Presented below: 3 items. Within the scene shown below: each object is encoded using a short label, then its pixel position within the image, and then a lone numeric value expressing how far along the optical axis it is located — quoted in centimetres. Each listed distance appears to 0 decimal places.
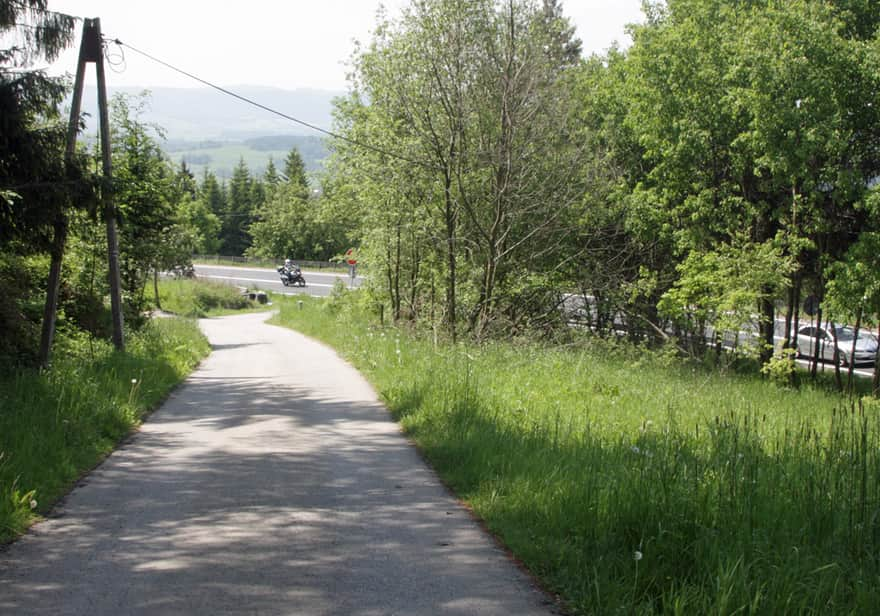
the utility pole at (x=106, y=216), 1221
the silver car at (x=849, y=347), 3057
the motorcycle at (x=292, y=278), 7456
